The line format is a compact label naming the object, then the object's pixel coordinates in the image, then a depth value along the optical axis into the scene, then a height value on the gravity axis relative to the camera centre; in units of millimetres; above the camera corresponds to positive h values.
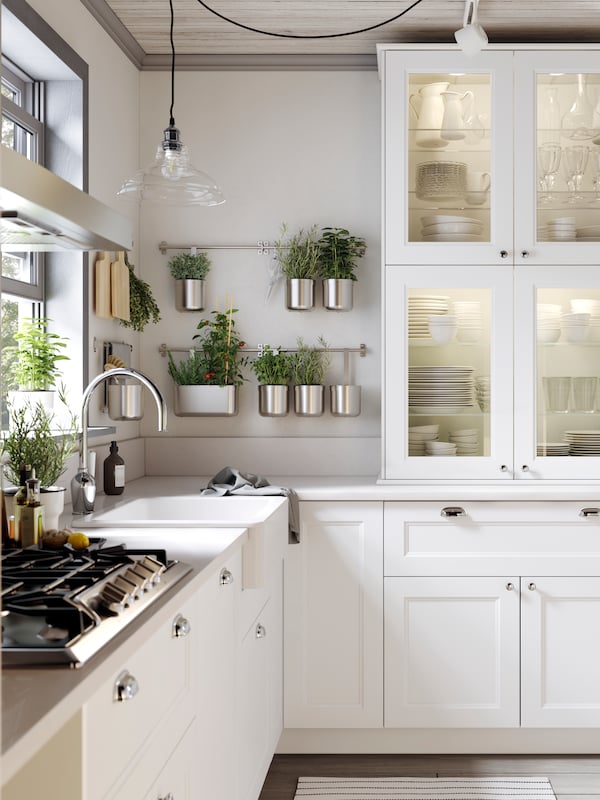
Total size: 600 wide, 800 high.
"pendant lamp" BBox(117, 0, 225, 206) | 2223 +590
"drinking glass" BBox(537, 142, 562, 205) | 3014 +825
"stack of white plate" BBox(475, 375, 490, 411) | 3014 +13
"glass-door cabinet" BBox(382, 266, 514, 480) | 3002 +78
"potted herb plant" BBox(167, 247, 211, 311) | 3318 +467
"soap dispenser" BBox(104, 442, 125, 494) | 2704 -248
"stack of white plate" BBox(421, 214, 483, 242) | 3010 +601
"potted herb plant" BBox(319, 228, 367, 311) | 3254 +496
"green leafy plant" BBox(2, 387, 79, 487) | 2035 -123
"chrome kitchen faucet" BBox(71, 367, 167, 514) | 2184 -225
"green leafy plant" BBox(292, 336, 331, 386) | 3297 +130
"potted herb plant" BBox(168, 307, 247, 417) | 3244 +81
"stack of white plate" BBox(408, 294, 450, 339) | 3023 +309
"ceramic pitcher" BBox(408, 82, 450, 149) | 3020 +1019
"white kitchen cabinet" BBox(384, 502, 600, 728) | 2818 -725
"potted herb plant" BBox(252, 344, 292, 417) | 3238 +46
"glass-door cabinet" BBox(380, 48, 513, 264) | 2990 +857
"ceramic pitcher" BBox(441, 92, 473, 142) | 3008 +1011
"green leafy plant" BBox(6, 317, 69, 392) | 2291 +98
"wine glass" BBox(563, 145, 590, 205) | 3018 +828
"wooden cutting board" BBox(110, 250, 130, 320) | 2826 +370
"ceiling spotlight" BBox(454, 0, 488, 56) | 2592 +1110
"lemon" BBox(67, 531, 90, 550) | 1706 -295
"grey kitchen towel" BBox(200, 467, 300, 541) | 2686 -297
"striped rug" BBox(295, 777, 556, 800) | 2605 -1242
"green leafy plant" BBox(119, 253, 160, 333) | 3053 +338
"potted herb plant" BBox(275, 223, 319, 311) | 3270 +504
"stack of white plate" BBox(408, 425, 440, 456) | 3020 -145
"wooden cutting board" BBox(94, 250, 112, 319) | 2754 +370
